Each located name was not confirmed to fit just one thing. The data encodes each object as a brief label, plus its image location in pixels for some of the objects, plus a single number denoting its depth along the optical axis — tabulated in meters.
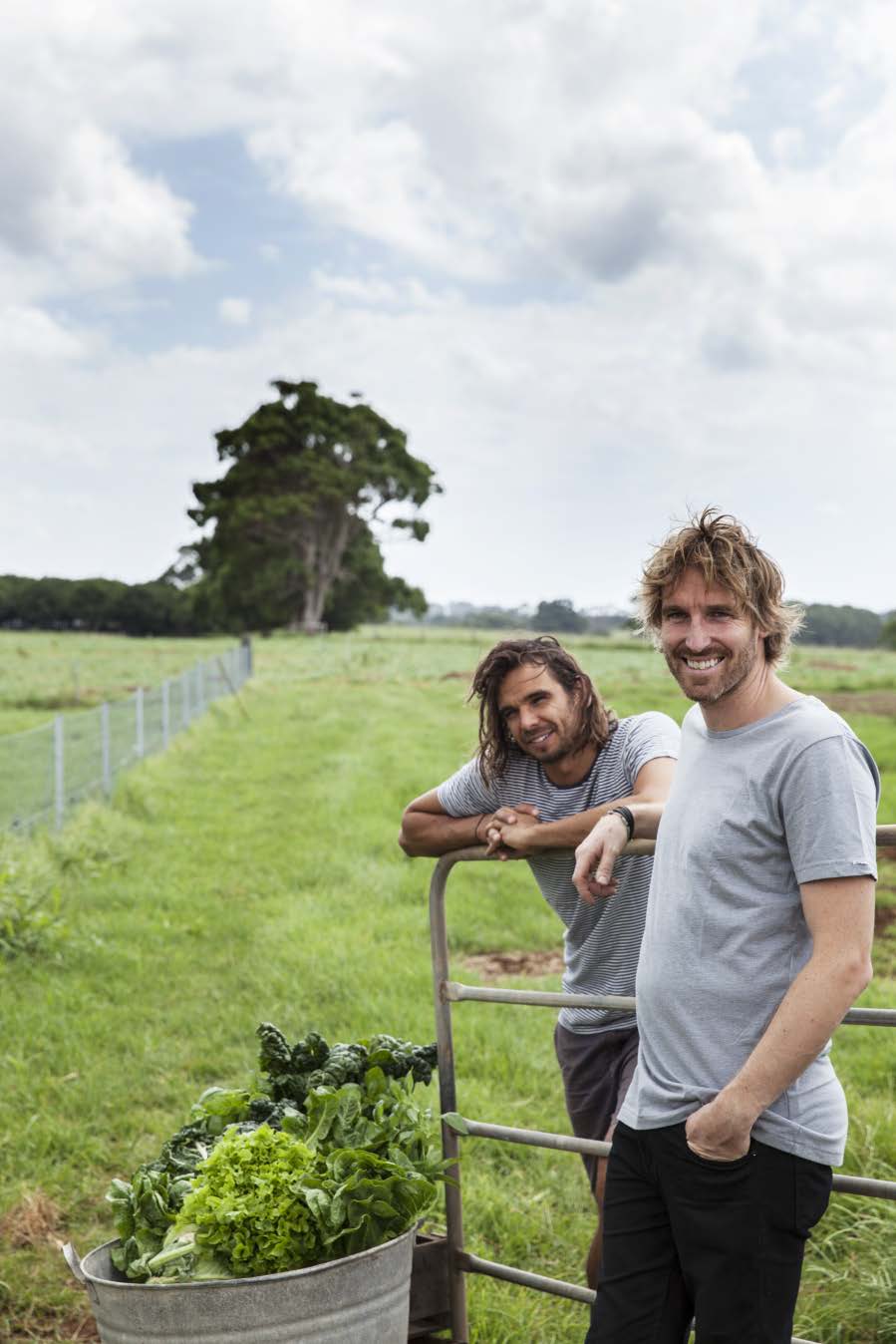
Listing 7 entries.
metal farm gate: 3.18
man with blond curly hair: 2.19
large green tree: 66.56
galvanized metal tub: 2.48
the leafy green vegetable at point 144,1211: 2.72
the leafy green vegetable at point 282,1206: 2.62
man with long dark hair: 3.40
